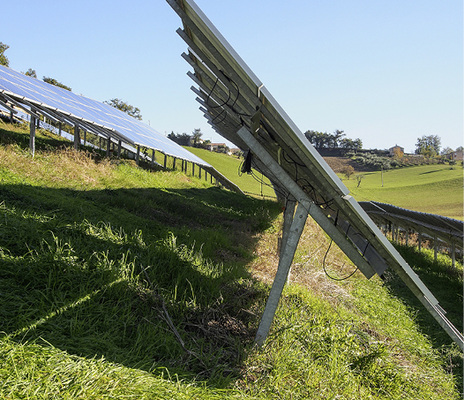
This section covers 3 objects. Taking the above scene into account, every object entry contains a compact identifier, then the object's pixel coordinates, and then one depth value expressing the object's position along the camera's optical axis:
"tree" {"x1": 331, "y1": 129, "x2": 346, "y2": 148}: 137.50
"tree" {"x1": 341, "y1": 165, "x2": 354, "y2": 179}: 86.08
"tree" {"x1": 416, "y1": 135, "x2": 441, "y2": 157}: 150.75
